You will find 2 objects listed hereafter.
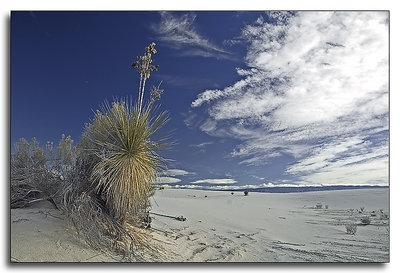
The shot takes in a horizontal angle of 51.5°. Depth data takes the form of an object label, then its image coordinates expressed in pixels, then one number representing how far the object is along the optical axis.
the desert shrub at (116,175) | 3.35
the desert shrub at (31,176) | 3.72
